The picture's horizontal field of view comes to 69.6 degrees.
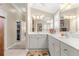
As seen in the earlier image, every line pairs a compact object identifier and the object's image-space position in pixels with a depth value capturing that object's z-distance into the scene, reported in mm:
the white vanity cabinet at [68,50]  557
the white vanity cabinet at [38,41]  2223
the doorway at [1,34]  1307
